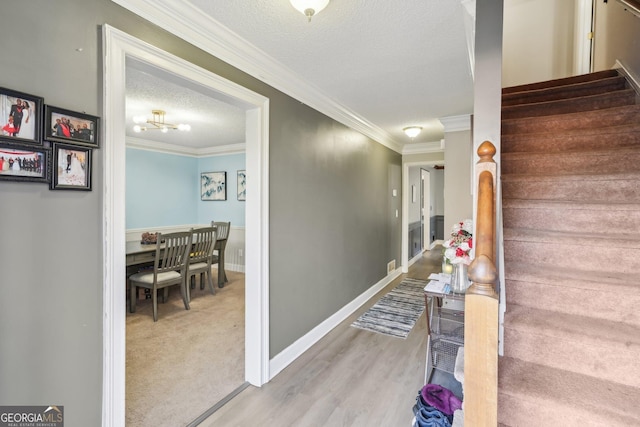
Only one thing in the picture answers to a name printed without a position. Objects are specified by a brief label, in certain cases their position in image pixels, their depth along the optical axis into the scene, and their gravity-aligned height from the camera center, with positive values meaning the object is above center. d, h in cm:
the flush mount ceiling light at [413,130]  406 +115
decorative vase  196 -47
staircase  115 -26
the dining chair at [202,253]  385 -58
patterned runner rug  322 -129
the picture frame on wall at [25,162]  101 +18
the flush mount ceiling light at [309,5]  143 +103
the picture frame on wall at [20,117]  100 +33
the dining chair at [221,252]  447 -65
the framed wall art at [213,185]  583 +52
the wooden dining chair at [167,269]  329 -70
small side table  217 -92
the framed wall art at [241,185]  557 +50
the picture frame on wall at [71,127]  111 +34
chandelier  364 +117
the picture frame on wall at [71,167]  113 +18
